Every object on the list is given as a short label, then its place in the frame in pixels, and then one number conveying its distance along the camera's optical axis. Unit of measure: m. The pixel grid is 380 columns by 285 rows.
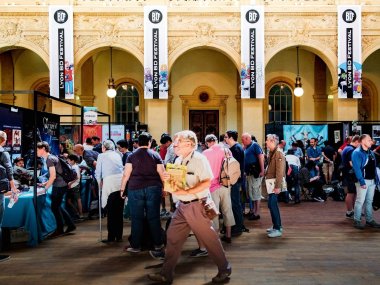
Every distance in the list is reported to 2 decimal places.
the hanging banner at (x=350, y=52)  16.14
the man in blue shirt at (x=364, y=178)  7.74
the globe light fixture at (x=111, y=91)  16.80
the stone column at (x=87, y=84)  19.81
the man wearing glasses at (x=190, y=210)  4.70
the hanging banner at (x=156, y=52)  16.11
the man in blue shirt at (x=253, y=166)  8.70
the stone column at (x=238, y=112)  19.80
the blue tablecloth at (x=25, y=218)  6.86
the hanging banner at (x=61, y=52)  16.00
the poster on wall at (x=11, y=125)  8.44
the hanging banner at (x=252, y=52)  16.09
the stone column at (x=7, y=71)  19.45
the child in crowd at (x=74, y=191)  8.36
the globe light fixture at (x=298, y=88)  16.84
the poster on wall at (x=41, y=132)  8.42
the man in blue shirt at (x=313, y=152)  13.00
